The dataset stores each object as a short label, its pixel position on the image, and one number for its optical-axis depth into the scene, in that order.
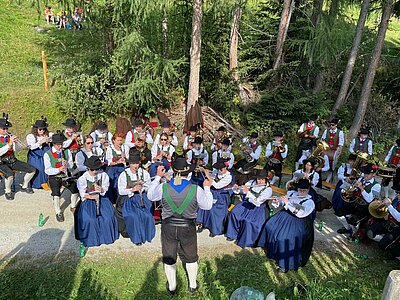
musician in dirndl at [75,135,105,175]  8.00
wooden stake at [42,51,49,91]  13.65
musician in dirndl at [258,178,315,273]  6.46
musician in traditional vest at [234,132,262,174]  8.97
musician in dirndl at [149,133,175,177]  8.75
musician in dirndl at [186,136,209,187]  8.55
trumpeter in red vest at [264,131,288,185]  9.36
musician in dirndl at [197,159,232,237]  7.32
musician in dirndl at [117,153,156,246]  6.96
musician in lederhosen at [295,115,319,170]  10.24
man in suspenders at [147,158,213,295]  5.55
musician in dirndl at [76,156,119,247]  6.72
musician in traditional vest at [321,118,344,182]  10.12
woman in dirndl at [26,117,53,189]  8.45
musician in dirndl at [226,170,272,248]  6.88
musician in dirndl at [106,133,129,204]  8.12
